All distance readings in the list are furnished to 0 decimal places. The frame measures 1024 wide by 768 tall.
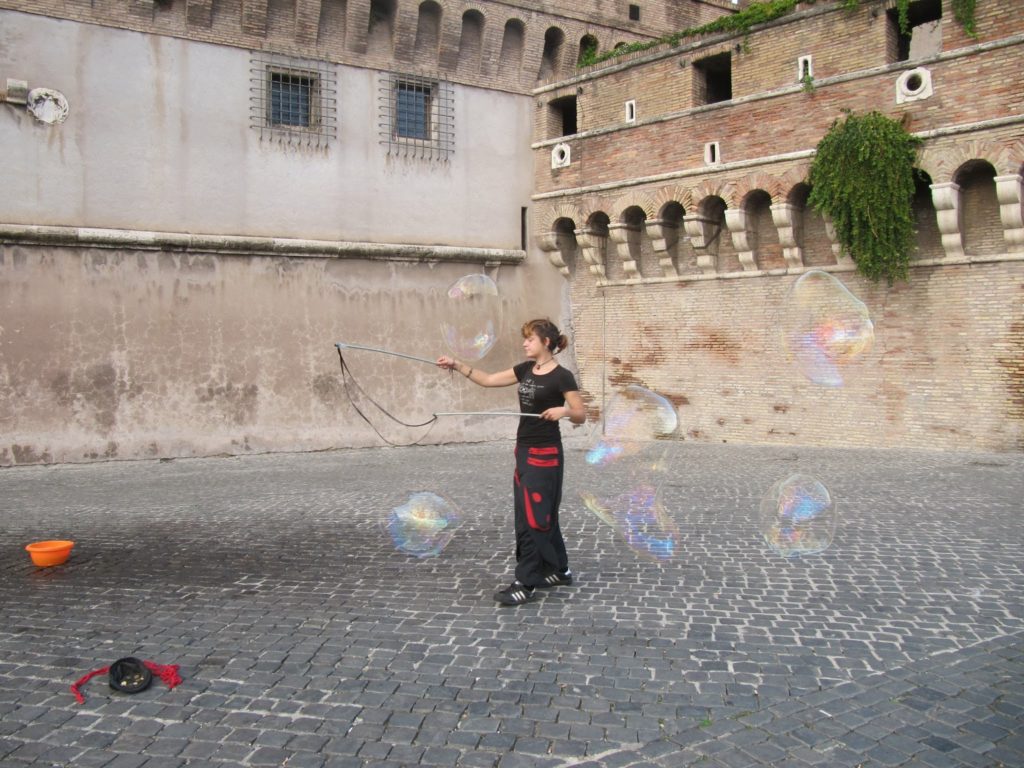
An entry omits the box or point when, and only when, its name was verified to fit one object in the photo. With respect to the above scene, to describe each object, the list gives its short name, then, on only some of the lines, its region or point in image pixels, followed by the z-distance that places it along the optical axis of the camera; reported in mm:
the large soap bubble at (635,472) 7320
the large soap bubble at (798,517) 6703
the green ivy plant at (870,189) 12273
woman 5223
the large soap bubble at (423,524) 6876
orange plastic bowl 6105
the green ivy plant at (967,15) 11797
